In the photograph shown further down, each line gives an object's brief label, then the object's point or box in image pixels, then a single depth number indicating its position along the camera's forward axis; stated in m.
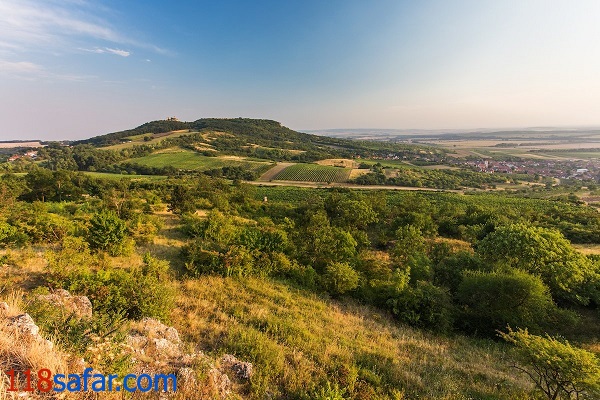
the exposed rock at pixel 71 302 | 7.68
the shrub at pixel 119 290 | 9.34
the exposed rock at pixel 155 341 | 6.88
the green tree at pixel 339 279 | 15.81
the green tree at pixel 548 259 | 16.39
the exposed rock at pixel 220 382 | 6.20
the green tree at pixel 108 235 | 15.41
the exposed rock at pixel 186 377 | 6.09
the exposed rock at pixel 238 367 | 7.20
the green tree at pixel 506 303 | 14.08
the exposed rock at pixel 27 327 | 5.22
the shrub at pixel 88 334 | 5.51
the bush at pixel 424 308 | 14.03
